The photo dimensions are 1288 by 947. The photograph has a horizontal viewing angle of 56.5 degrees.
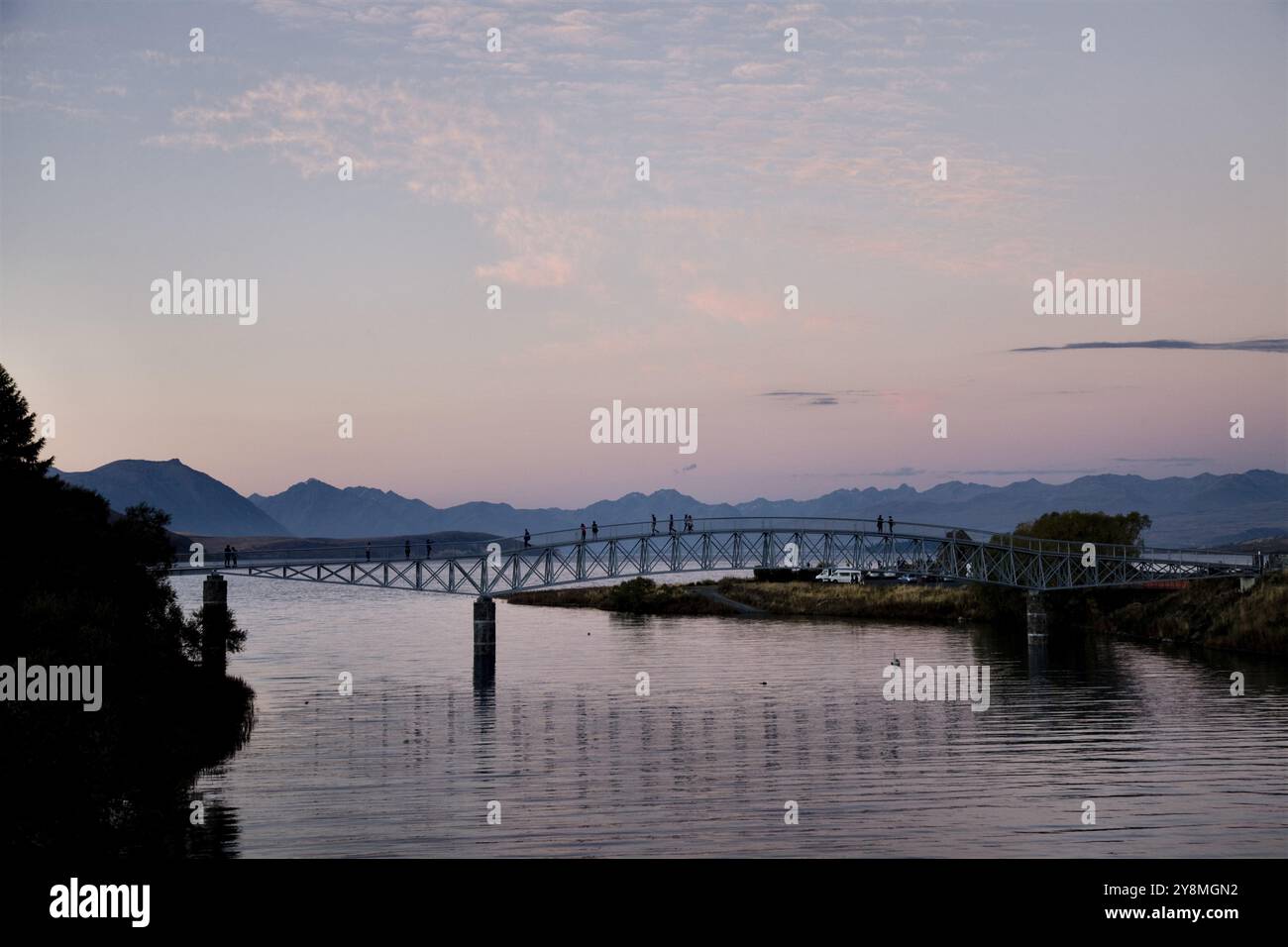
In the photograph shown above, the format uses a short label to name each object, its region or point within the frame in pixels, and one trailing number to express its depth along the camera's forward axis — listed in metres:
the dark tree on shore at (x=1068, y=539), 122.56
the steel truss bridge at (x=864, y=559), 106.50
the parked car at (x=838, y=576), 180.75
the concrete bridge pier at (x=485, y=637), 88.25
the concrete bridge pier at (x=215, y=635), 75.75
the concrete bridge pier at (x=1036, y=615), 109.12
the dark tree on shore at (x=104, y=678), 34.91
